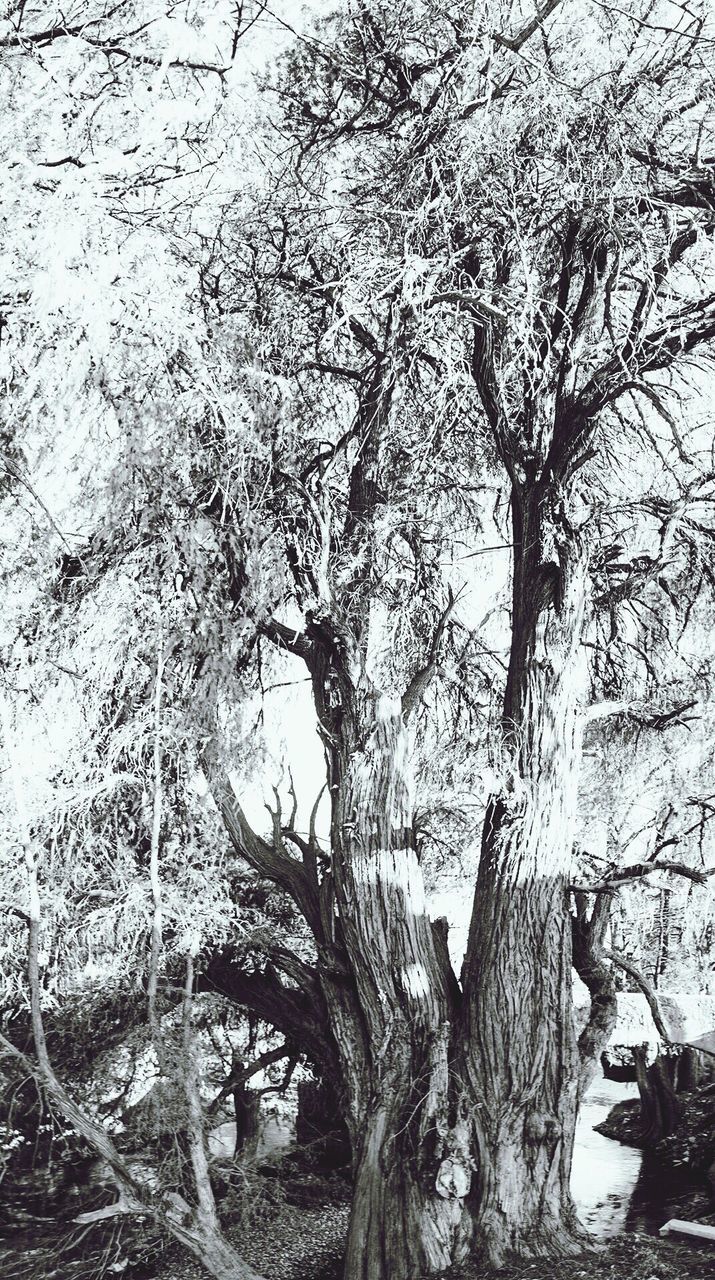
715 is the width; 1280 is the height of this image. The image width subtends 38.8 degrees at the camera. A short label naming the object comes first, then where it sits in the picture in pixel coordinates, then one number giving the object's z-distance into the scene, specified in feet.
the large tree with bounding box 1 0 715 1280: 18.60
